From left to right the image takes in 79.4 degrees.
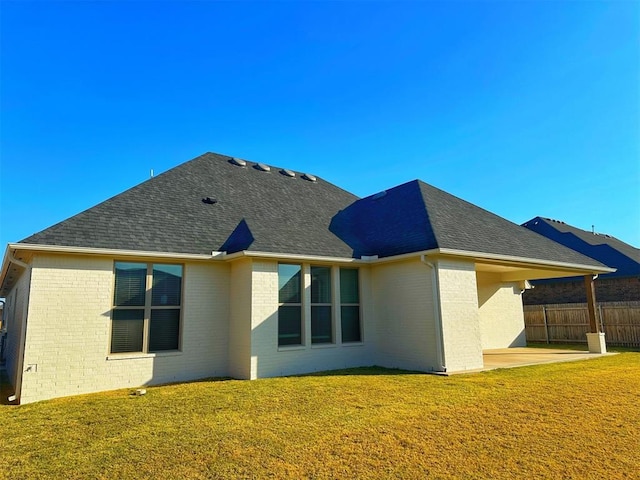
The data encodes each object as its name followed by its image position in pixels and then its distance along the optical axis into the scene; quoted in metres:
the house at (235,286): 8.47
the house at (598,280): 21.69
